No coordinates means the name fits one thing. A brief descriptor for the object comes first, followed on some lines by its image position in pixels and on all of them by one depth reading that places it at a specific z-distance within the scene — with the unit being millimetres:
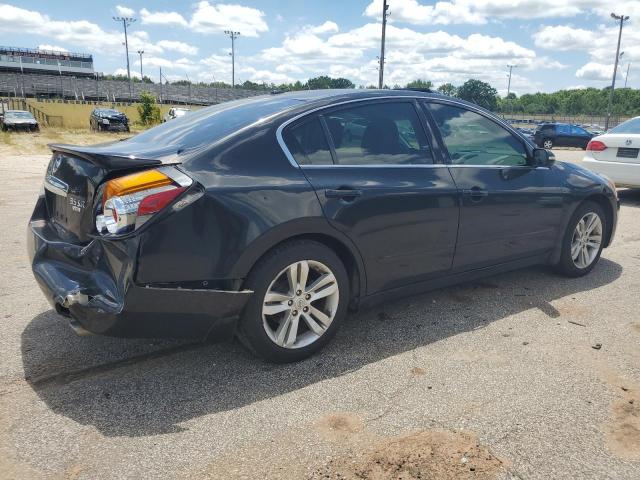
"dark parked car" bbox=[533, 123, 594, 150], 30203
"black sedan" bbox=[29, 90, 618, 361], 2797
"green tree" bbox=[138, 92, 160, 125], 42938
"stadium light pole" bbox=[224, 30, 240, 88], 78625
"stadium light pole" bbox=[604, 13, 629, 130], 53312
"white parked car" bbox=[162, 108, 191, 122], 31453
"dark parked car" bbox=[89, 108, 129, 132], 34844
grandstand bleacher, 67500
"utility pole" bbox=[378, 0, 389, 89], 29969
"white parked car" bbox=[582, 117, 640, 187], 8859
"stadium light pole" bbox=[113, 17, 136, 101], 80312
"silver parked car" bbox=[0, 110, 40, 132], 30516
